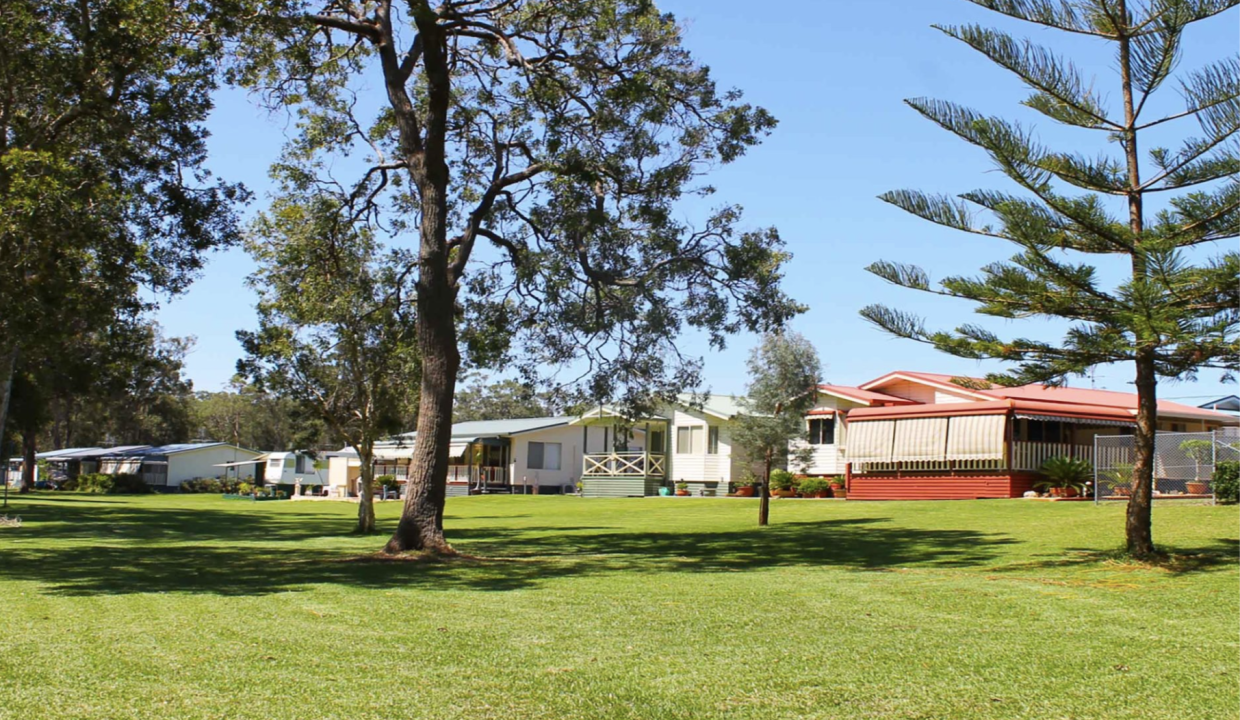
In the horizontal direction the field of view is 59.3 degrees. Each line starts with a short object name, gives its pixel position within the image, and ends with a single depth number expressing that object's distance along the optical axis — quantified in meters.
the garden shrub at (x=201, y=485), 60.78
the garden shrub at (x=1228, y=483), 18.42
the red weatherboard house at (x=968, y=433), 27.16
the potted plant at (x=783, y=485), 33.31
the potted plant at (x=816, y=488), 32.25
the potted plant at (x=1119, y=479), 20.31
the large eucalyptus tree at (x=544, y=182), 15.14
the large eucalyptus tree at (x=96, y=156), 12.47
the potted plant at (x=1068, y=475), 25.00
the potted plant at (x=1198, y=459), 21.00
